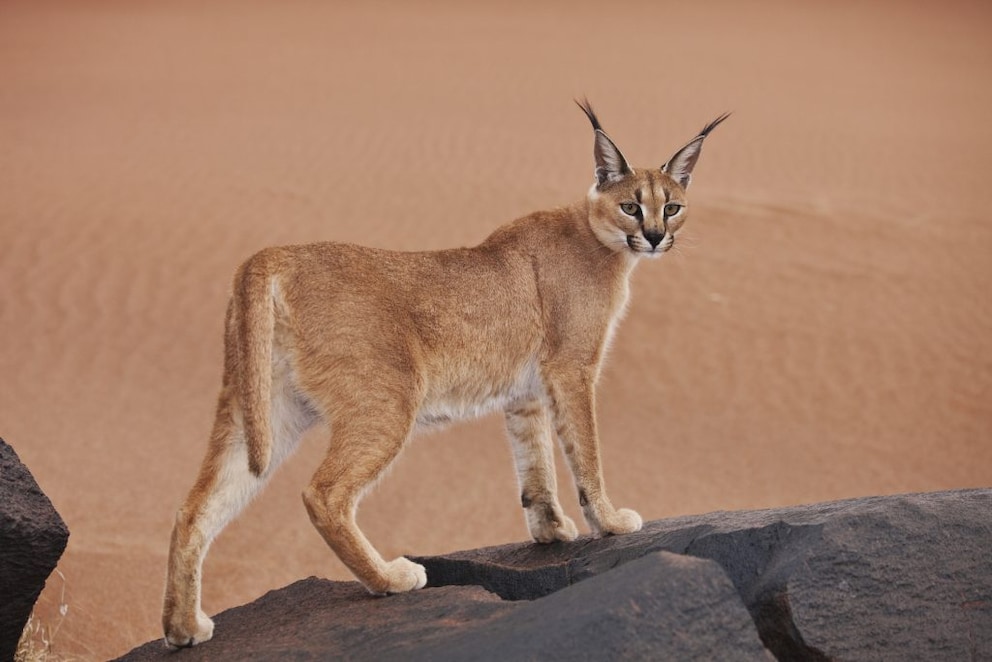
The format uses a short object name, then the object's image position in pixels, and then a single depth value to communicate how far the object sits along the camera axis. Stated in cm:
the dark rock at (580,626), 670
